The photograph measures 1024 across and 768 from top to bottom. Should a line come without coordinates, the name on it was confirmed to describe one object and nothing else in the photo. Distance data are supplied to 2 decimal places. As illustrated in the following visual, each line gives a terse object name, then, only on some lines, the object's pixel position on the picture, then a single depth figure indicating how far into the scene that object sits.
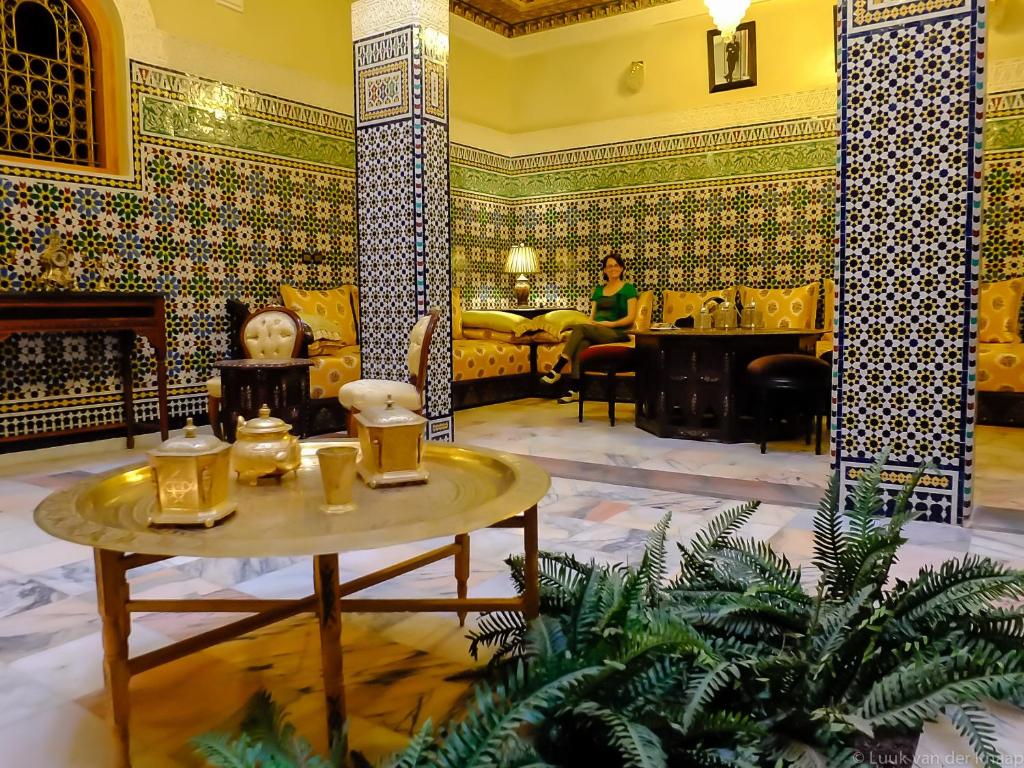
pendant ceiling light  6.31
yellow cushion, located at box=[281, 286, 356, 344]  7.07
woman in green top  7.67
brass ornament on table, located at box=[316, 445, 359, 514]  1.79
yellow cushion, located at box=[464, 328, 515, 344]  9.10
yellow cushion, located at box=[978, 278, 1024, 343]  7.24
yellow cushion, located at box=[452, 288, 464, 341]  9.18
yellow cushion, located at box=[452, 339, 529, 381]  8.26
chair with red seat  7.01
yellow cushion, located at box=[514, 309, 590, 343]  9.02
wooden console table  4.99
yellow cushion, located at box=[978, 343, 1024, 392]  6.68
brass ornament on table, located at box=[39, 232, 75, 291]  5.63
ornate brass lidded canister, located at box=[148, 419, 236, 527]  1.65
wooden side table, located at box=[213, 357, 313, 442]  5.02
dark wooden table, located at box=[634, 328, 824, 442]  5.96
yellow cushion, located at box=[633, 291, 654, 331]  9.12
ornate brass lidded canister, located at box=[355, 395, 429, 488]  2.01
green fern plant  1.54
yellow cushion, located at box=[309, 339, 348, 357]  6.84
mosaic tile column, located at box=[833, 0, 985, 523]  3.74
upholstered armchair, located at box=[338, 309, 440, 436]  4.65
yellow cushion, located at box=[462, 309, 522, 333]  9.03
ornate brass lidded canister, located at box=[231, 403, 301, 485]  2.05
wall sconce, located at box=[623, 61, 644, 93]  9.52
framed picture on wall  8.74
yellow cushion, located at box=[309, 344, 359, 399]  6.55
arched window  5.62
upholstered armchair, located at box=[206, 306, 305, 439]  5.64
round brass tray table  1.50
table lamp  10.21
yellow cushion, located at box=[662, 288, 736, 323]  8.84
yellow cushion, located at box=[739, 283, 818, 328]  8.23
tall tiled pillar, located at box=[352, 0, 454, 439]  5.70
